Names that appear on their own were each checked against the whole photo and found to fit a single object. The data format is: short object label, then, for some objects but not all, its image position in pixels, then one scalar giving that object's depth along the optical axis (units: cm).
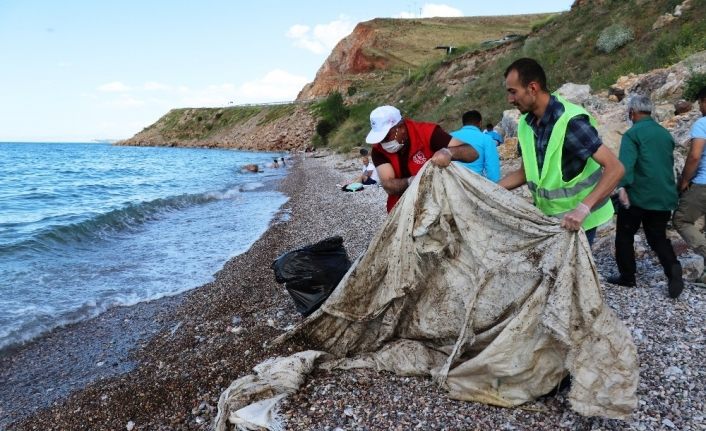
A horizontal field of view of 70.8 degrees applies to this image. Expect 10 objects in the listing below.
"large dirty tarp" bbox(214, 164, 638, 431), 294
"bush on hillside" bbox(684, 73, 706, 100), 1042
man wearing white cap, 393
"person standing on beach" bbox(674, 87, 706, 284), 500
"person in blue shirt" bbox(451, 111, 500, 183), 573
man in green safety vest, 310
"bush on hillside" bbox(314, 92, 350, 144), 5444
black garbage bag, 531
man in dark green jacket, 494
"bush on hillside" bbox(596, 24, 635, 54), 1894
